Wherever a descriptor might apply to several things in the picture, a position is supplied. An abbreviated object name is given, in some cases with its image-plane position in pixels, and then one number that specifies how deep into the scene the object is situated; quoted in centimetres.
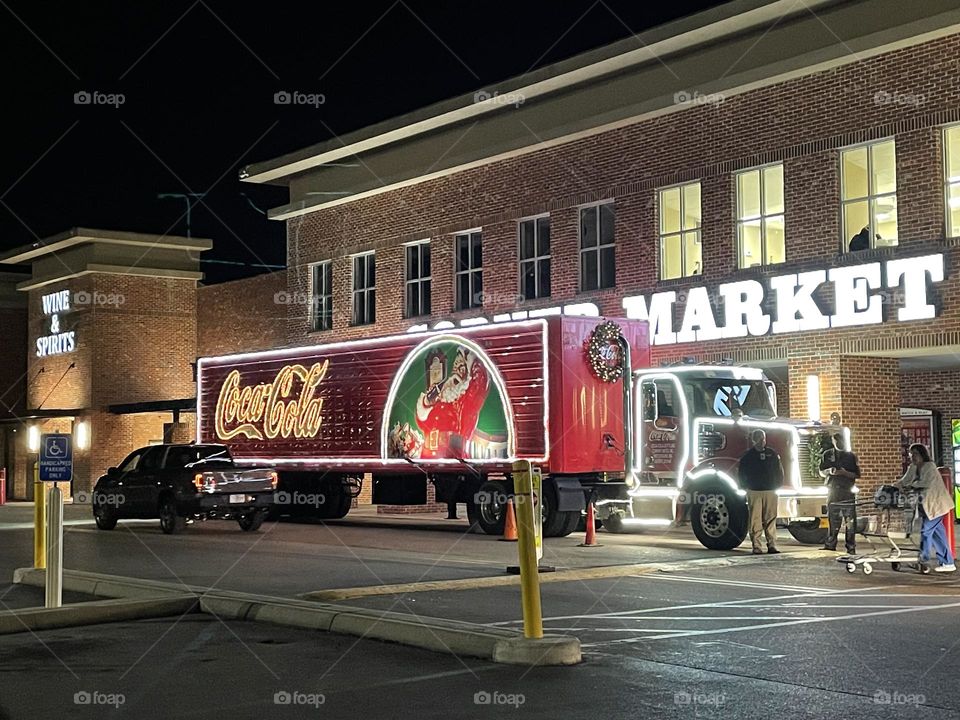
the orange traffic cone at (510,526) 2156
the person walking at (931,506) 1602
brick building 2220
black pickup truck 2414
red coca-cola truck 2223
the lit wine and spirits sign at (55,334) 4522
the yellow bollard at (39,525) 1466
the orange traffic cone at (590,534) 2064
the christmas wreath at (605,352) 2225
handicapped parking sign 1349
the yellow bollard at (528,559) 934
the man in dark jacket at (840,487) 1845
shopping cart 1606
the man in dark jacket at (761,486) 1880
